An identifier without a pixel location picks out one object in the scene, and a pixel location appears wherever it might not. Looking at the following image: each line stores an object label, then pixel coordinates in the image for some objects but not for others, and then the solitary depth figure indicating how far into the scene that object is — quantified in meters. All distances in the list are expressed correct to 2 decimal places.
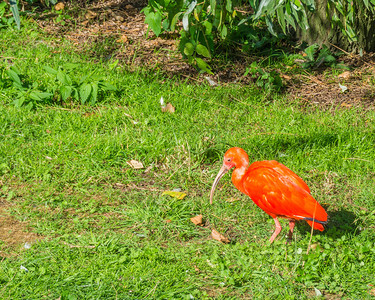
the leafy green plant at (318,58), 12.66
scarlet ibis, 7.37
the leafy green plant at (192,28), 10.80
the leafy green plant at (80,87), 10.67
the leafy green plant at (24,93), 10.63
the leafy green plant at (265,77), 11.68
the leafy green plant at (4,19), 13.41
